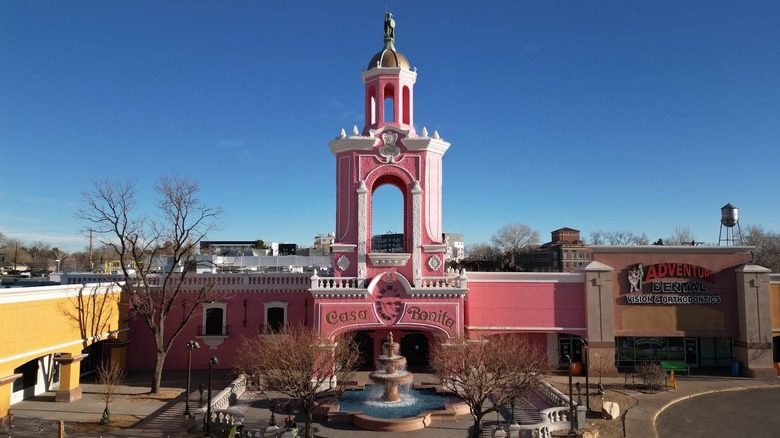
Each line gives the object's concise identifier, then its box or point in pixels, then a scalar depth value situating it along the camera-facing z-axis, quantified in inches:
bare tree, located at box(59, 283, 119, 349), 1014.4
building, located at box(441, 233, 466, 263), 5165.4
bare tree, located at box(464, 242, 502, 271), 3459.6
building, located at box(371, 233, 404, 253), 7180.1
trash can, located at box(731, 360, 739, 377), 1181.1
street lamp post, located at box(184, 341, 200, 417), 801.6
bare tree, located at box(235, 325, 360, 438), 713.0
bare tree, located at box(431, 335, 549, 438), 708.7
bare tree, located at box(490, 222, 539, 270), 4045.3
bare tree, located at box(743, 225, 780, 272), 2377.0
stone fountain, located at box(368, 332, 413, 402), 887.7
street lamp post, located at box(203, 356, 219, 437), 741.3
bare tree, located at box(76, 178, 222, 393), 1027.4
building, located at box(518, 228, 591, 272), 3971.5
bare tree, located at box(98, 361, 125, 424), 807.9
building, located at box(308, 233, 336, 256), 5464.6
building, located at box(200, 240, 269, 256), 4164.6
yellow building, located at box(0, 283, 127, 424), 836.0
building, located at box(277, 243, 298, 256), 3928.4
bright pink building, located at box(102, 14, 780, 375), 1047.6
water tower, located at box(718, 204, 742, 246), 1616.6
